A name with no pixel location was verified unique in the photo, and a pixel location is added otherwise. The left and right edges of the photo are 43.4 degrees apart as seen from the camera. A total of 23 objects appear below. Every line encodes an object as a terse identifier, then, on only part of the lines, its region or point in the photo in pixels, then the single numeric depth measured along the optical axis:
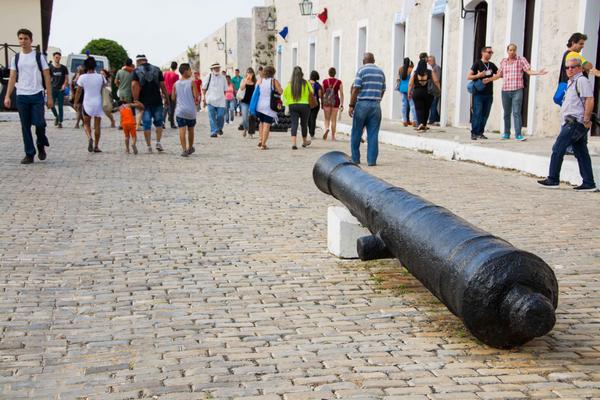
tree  67.06
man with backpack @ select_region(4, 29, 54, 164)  11.41
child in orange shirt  13.43
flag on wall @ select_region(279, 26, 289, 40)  39.69
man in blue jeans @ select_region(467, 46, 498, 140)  14.90
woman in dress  13.59
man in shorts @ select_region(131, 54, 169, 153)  13.48
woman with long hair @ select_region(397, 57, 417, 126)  20.00
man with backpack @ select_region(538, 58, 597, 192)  8.95
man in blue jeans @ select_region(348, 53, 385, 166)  11.68
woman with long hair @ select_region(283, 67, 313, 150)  15.43
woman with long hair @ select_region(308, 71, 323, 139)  17.75
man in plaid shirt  14.20
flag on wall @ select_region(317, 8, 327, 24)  32.62
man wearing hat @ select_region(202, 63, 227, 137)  18.02
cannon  3.42
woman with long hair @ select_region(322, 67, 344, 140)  17.98
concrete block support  5.58
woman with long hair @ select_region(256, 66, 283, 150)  15.28
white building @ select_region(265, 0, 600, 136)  14.84
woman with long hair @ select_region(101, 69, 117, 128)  17.78
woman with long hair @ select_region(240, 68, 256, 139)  18.78
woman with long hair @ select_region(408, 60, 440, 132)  17.48
